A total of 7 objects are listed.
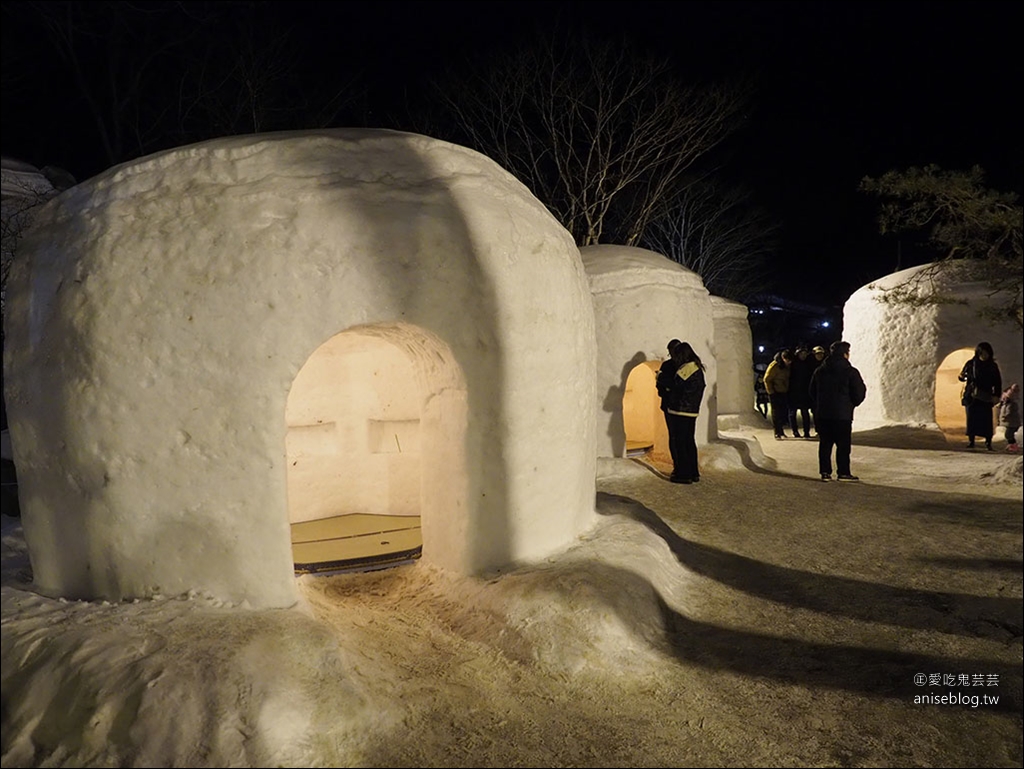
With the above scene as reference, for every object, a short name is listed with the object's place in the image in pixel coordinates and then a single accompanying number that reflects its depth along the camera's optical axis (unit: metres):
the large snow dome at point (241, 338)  3.68
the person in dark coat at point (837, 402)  7.50
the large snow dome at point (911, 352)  12.44
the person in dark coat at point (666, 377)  8.30
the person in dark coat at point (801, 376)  11.96
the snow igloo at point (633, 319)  9.62
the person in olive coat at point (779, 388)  13.02
